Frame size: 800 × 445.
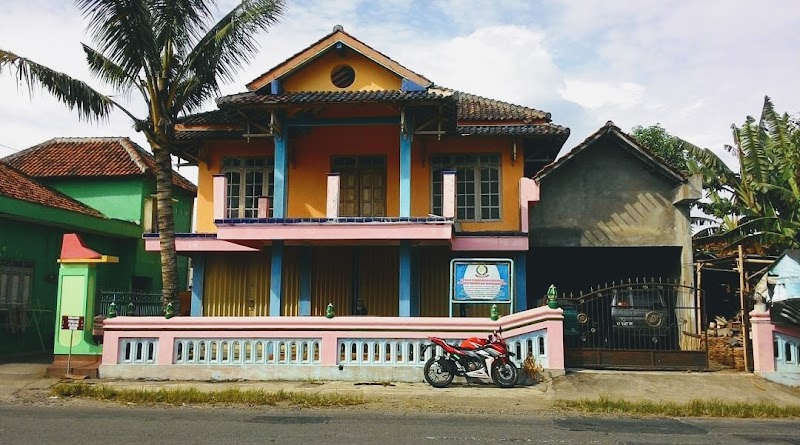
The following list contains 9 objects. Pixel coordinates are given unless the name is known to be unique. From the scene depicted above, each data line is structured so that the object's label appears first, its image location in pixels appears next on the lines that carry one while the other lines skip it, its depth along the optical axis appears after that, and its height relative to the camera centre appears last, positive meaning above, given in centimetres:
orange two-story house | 1521 +327
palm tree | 1427 +522
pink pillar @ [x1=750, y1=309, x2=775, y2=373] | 1238 -35
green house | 1753 +270
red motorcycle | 1177 -71
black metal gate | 1295 -15
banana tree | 1447 +305
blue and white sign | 1324 +77
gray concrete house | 1734 +284
